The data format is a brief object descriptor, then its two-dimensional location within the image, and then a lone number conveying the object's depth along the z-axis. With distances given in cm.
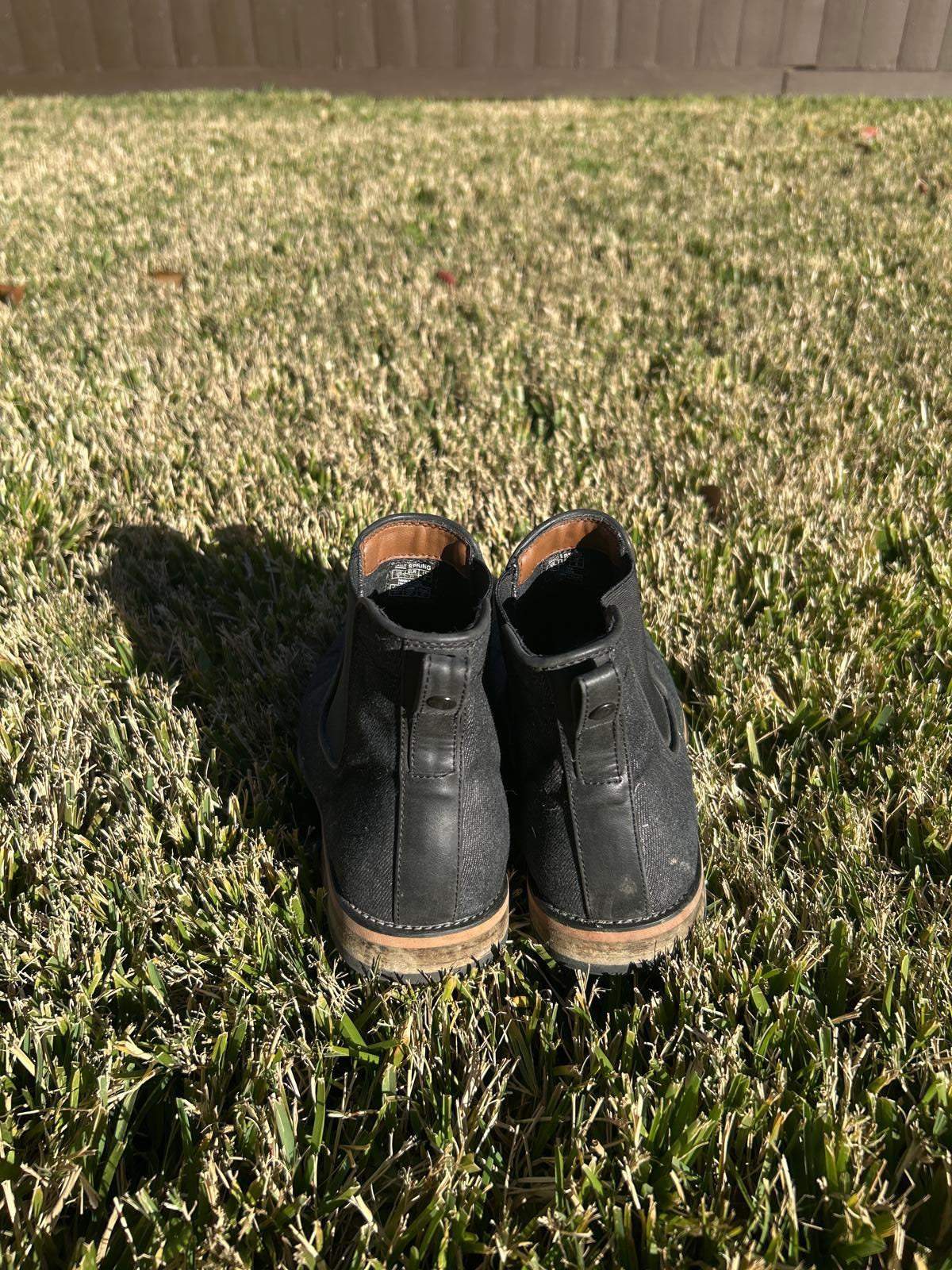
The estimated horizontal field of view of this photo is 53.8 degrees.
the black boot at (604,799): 38
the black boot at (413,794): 37
